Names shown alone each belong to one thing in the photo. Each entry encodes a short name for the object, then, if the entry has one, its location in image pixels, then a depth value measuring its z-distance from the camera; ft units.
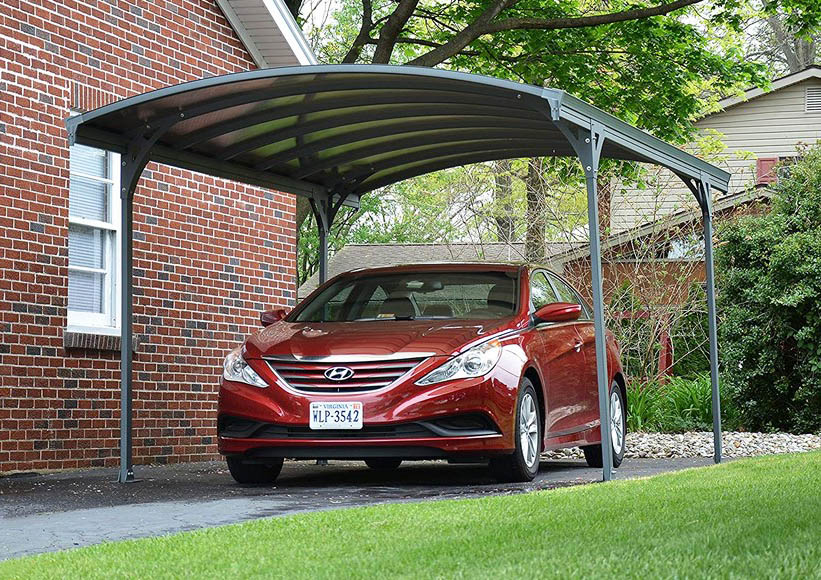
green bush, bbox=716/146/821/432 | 55.06
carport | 32.19
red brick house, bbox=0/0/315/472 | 38.24
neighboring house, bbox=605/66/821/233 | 101.19
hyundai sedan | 30.50
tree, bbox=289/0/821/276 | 62.39
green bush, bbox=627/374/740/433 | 59.00
